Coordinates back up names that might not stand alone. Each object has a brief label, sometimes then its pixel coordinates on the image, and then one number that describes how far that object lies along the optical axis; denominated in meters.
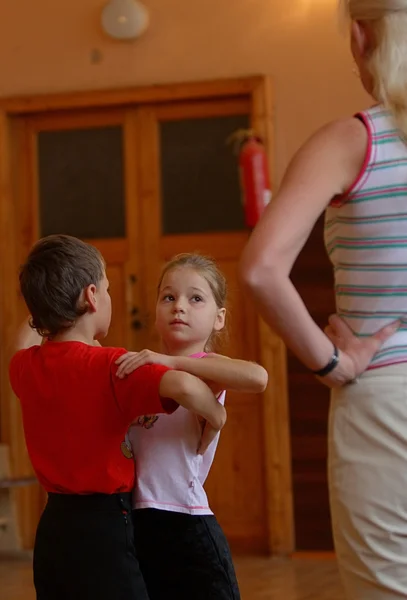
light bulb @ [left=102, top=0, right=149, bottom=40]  8.08
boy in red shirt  3.54
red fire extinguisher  7.73
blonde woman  3.13
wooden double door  7.97
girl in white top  3.74
